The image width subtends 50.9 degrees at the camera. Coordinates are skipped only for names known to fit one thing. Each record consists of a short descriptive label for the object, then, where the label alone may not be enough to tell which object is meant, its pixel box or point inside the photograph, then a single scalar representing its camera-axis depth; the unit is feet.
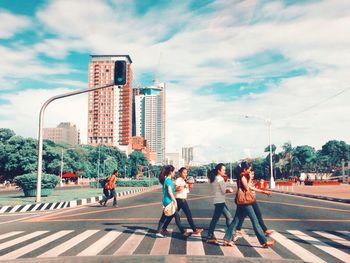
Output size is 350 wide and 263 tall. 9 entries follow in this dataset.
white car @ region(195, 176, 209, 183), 283.79
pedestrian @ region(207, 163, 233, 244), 27.68
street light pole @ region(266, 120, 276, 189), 146.10
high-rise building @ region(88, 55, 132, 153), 596.29
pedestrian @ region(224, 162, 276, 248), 24.59
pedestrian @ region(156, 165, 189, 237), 29.01
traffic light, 48.94
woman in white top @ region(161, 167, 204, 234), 29.86
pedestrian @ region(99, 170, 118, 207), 59.11
